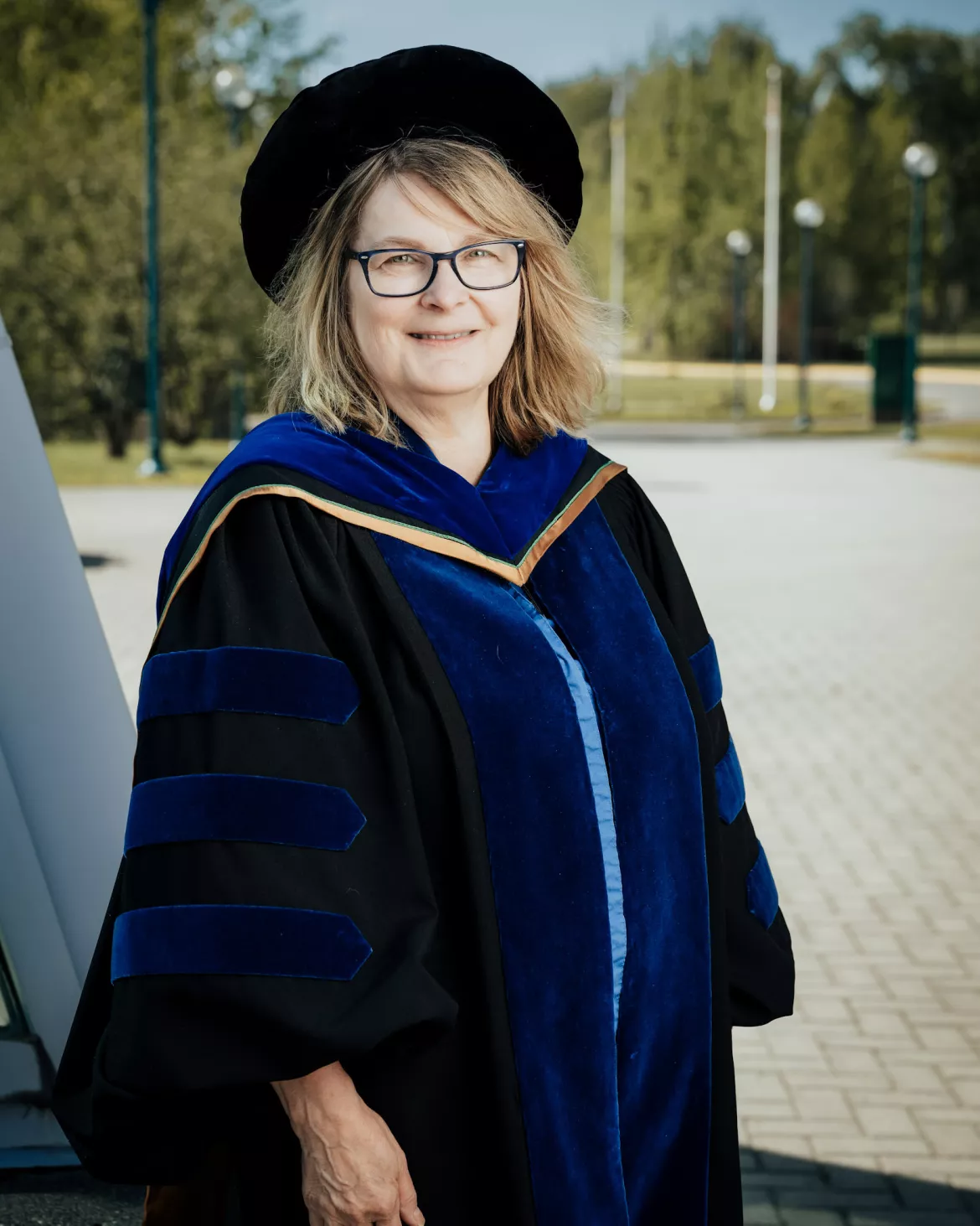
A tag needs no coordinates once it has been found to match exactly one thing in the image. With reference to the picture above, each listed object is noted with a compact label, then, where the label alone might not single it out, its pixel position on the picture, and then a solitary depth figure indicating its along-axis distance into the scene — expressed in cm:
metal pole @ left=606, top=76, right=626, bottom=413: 3963
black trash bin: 2878
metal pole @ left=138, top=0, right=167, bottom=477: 1919
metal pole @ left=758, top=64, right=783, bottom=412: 4053
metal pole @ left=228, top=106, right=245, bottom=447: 2298
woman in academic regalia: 168
